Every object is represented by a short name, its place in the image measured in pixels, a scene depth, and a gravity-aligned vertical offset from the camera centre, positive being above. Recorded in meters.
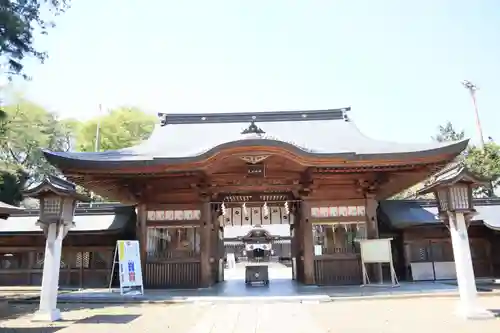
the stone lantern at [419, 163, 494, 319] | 6.57 +0.61
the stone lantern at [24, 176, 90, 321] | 7.21 +0.75
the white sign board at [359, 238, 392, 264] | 10.55 -0.05
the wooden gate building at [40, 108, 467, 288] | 9.93 +2.01
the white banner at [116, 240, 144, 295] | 9.59 -0.31
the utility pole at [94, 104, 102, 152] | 26.50 +9.56
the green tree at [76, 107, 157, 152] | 31.14 +10.83
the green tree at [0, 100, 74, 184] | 22.20 +7.71
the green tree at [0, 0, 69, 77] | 8.22 +5.14
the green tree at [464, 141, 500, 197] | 23.73 +5.26
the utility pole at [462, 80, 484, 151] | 25.95 +10.17
